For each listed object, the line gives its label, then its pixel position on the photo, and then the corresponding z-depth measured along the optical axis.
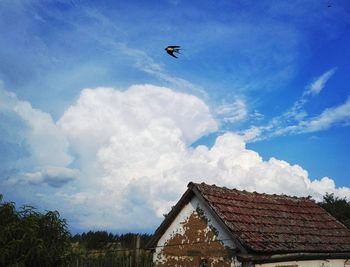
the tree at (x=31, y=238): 14.53
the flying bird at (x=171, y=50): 8.78
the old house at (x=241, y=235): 13.65
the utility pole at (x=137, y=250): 14.38
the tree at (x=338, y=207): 34.91
